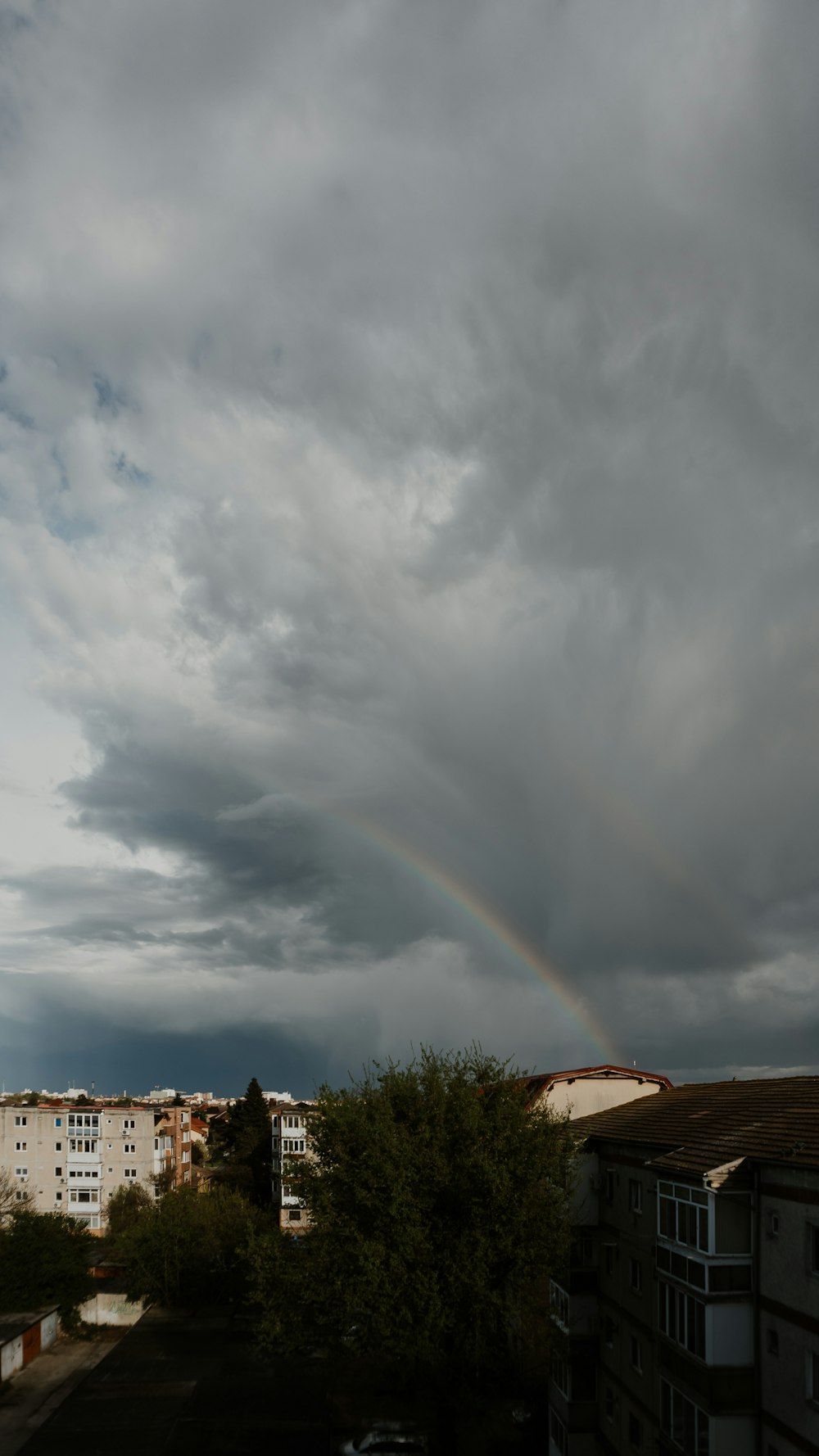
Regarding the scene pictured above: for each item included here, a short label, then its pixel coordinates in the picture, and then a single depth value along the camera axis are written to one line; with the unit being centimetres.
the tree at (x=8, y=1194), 7900
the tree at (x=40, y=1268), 5434
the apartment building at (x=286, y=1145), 8619
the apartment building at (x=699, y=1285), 2114
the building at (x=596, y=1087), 4959
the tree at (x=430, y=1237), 3139
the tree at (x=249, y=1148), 10225
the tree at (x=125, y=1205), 8888
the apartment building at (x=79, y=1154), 9519
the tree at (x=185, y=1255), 6450
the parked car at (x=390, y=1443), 3669
